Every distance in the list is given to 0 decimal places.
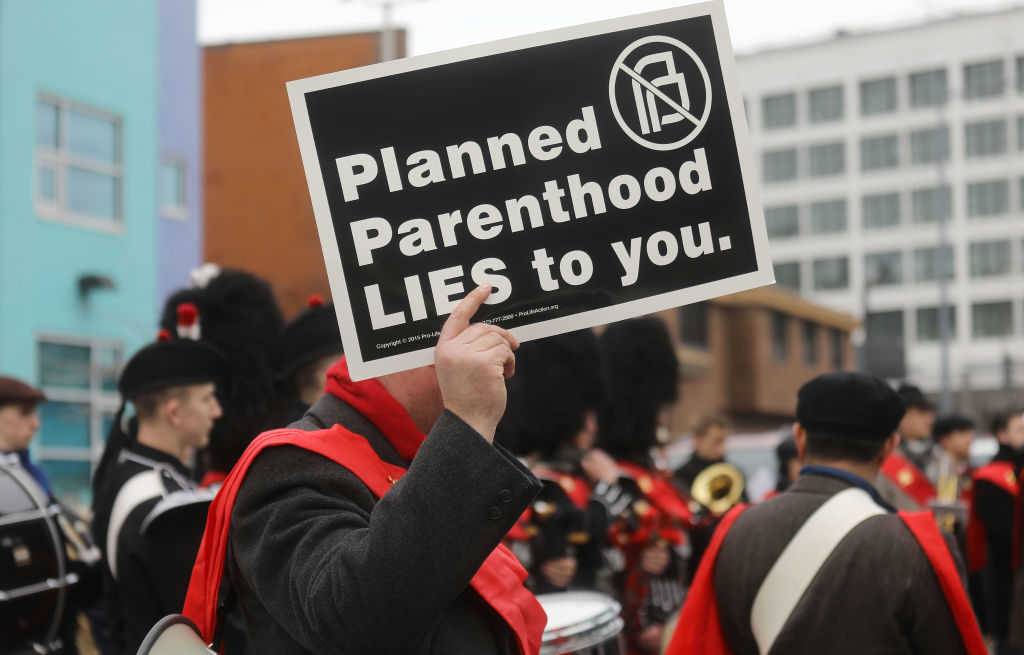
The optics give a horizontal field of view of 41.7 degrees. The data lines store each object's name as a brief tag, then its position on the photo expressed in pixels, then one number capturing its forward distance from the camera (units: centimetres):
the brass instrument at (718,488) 813
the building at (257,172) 2897
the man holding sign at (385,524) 185
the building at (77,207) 1577
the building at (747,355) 4091
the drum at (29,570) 442
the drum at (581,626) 324
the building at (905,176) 6412
